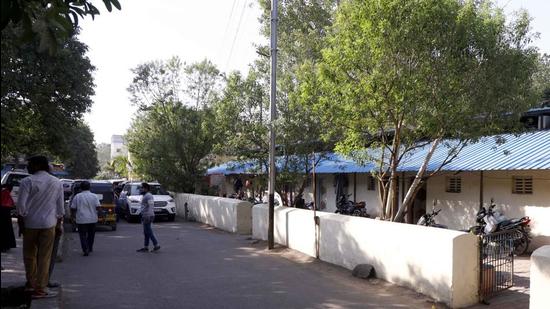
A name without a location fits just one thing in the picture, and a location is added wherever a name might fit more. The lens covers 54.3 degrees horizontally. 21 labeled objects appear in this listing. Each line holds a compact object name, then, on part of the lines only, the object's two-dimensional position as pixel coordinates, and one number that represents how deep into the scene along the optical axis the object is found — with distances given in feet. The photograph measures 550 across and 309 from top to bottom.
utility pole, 45.85
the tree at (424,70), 33.47
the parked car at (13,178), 74.23
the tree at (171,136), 96.37
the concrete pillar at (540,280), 19.31
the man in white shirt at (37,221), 22.35
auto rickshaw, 64.08
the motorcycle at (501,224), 41.37
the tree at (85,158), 208.44
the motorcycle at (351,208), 62.49
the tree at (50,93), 52.27
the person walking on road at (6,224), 37.24
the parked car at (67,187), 79.46
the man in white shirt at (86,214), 41.52
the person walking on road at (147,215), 43.26
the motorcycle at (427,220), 47.32
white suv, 79.46
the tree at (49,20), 11.31
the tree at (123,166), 188.45
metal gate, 26.18
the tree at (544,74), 94.38
